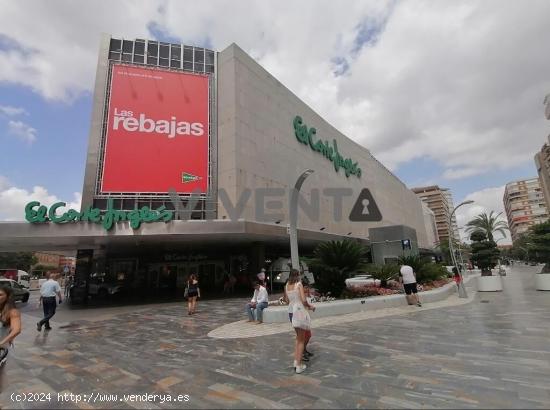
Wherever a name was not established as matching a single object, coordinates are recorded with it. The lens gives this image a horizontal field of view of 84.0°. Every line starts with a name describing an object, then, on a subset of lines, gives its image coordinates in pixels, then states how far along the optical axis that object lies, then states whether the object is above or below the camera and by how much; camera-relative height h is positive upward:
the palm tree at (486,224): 39.09 +5.13
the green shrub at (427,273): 16.39 -0.36
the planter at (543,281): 15.76 -1.01
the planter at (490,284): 17.61 -1.15
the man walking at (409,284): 12.13 -0.68
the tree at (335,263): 12.11 +0.31
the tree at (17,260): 54.41 +4.50
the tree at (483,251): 20.92 +0.88
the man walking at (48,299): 10.24 -0.51
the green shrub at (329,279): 12.16 -0.31
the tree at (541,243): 15.53 +0.93
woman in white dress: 5.19 -0.73
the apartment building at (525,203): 116.56 +22.79
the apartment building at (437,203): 131.00 +27.19
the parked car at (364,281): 15.65 -0.64
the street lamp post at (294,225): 11.38 +1.80
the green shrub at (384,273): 15.09 -0.24
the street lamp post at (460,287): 14.46 -1.06
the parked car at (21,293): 21.28 -0.56
